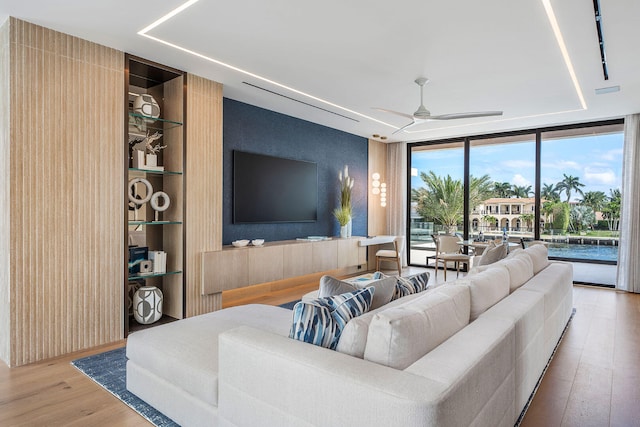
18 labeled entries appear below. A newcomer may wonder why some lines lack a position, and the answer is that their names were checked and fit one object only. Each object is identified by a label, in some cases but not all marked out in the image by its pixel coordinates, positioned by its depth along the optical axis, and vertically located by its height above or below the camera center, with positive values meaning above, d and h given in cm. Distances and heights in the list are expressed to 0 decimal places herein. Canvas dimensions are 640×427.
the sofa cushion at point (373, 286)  205 -41
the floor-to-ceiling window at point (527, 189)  602 +41
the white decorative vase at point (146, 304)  379 -92
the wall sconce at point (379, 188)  766 +48
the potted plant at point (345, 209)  645 +4
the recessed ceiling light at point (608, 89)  429 +138
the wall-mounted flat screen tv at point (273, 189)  510 +32
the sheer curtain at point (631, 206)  547 +10
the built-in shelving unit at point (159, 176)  377 +36
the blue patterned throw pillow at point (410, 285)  233 -46
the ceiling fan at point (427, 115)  419 +106
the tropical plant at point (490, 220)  700 -14
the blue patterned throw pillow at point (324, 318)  163 -46
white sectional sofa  127 -61
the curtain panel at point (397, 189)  781 +46
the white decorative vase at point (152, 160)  383 +51
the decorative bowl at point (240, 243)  471 -39
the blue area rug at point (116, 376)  215 -114
